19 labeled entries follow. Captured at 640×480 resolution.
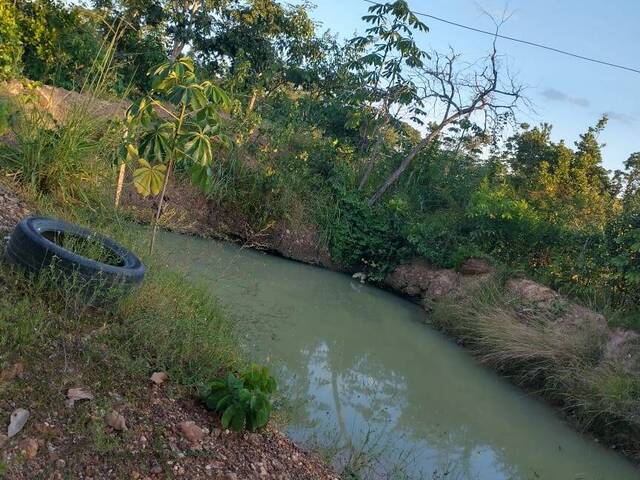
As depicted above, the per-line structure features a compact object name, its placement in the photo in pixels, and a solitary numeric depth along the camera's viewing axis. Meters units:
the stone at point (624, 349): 6.32
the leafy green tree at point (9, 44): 8.08
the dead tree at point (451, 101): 10.98
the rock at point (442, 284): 9.31
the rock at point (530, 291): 8.09
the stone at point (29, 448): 2.53
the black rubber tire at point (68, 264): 3.63
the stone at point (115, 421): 2.93
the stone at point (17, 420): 2.59
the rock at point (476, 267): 9.42
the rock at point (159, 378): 3.44
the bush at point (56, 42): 9.91
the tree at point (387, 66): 10.89
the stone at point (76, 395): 2.92
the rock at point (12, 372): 2.85
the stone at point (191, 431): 3.13
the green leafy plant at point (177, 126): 4.48
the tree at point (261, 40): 13.84
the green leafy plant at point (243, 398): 3.32
